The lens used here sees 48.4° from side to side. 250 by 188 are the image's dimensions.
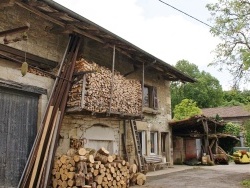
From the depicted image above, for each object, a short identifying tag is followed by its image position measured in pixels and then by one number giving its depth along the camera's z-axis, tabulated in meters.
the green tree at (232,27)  13.29
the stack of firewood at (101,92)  8.99
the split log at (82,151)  8.26
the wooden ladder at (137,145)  12.16
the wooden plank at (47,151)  7.67
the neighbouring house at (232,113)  29.28
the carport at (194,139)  17.12
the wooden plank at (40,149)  7.46
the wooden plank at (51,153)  7.89
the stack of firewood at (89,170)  7.96
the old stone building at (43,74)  7.86
